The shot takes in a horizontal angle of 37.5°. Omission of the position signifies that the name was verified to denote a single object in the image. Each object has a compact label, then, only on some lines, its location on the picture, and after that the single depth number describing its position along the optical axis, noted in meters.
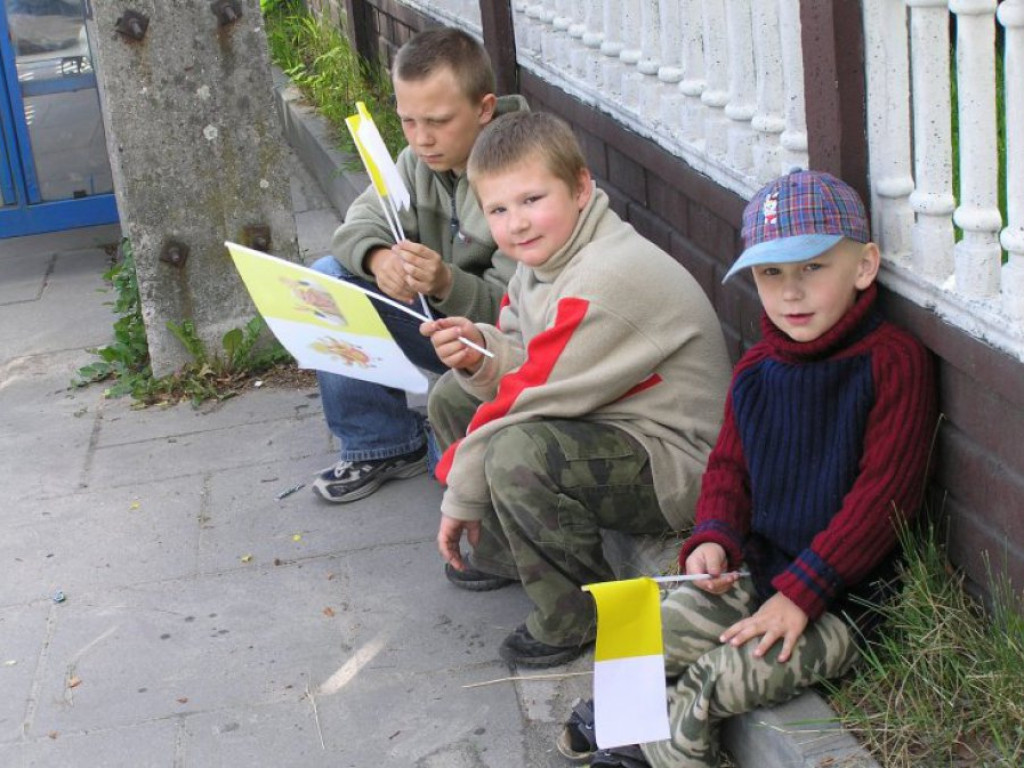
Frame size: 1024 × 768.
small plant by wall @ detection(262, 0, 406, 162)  8.53
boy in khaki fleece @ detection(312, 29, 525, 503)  4.11
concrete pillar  5.36
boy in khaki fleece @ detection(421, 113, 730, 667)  3.32
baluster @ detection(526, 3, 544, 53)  5.36
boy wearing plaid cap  2.78
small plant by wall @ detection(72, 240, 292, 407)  5.68
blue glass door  7.80
